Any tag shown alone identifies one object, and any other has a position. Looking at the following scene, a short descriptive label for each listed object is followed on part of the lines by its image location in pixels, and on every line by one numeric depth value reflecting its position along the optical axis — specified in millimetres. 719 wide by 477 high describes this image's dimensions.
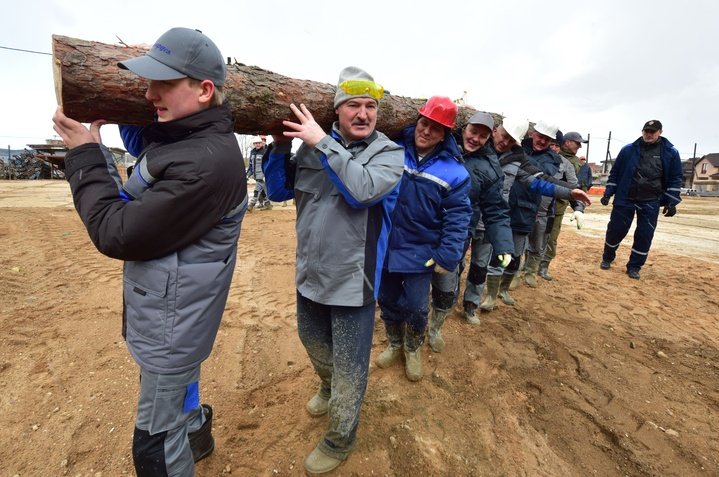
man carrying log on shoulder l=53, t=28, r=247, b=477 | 1299
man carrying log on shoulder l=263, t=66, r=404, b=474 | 1746
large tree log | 1614
